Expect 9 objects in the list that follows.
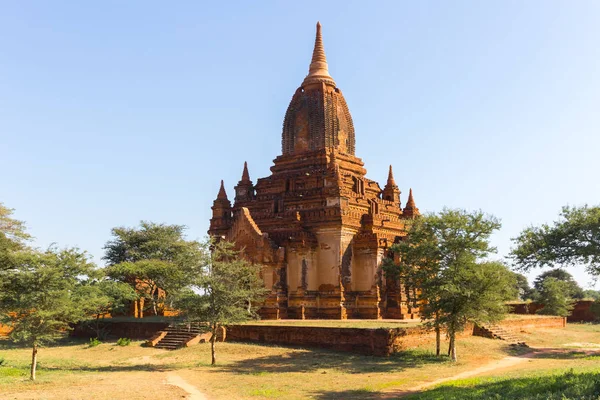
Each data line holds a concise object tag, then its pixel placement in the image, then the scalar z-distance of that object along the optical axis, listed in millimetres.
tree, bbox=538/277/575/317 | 46875
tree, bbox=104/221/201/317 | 38938
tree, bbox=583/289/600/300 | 92138
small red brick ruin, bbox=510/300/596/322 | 50250
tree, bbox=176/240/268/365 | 24188
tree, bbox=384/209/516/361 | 23984
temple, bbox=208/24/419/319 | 33406
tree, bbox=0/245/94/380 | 20922
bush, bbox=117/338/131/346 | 31791
